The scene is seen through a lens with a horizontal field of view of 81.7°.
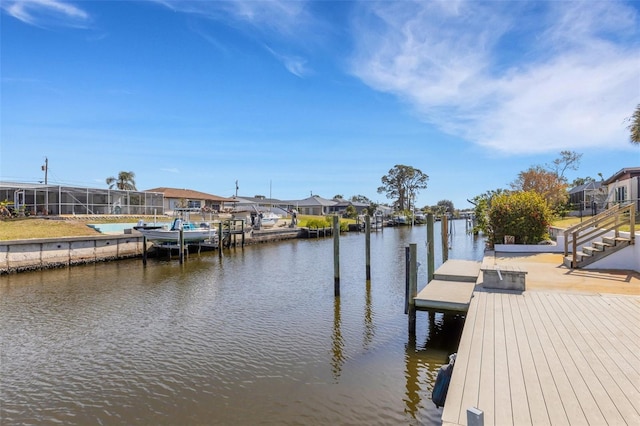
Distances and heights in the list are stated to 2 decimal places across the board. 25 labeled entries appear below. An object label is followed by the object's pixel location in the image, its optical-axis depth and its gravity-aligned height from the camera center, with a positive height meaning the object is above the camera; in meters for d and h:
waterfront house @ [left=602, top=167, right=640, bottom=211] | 24.15 +1.83
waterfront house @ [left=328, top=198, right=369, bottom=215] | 83.31 +1.47
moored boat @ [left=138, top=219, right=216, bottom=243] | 25.19 -1.25
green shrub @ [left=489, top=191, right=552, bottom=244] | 17.02 -0.29
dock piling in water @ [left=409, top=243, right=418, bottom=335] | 8.81 -1.90
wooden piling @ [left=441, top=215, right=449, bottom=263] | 16.81 -1.28
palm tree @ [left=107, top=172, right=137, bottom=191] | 61.69 +5.76
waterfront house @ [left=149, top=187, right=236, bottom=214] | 48.92 +2.10
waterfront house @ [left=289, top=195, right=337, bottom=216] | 78.75 +1.60
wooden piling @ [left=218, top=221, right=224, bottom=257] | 27.44 -1.79
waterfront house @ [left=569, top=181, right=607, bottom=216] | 34.78 +1.58
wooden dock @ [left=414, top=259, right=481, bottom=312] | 8.13 -1.94
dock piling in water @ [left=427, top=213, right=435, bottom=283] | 12.57 -1.23
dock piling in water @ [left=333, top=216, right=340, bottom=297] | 13.93 -1.73
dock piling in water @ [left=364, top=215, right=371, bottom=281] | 16.62 -2.10
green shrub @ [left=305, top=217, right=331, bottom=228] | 45.78 -1.31
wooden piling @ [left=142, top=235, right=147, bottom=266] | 22.71 -2.41
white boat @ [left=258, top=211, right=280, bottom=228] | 45.91 -0.76
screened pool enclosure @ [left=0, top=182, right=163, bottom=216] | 29.56 +1.40
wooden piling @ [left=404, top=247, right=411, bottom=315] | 9.64 -1.69
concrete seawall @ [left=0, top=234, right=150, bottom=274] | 19.06 -2.08
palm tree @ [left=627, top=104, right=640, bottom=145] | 21.72 +4.96
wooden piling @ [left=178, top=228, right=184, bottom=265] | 23.64 -2.02
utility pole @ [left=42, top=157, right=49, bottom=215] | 29.52 +1.24
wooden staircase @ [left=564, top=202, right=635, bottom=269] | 11.12 -0.92
